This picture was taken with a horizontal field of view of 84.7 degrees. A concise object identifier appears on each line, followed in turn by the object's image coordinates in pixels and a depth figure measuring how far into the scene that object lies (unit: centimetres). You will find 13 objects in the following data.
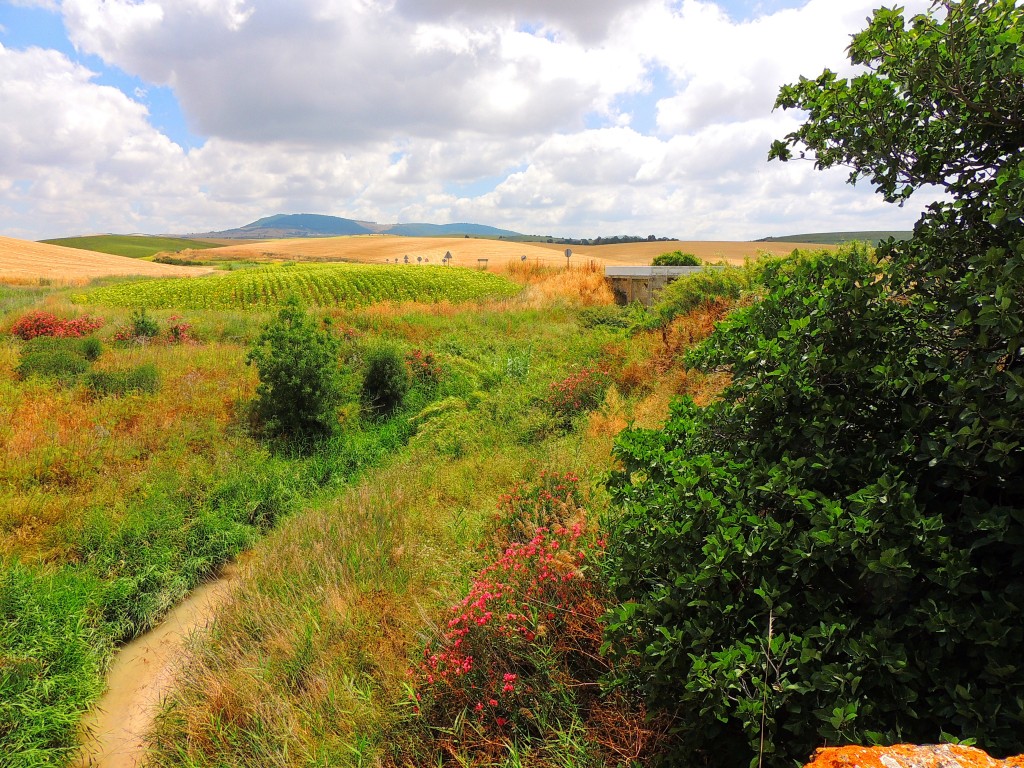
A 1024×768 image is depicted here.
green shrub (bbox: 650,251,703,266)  2356
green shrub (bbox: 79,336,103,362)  1280
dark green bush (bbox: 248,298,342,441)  1092
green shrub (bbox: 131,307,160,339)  1520
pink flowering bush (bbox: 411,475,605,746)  320
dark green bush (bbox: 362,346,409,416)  1305
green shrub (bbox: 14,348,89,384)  1153
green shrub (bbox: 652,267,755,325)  1092
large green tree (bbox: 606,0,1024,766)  188
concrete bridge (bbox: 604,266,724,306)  2112
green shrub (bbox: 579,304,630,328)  1744
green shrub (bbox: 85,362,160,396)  1140
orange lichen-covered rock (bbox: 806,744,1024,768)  145
